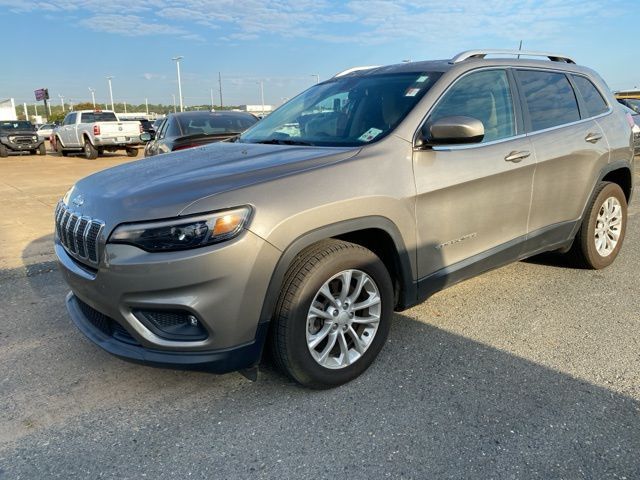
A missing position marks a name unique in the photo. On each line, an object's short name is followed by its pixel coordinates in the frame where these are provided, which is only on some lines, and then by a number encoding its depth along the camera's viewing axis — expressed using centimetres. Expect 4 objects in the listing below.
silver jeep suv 238
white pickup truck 1916
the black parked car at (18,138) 2184
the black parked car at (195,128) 805
